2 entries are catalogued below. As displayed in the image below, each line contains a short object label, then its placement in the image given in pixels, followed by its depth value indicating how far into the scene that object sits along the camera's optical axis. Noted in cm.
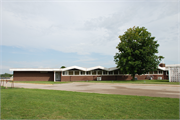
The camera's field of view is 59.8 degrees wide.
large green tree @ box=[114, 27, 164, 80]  3198
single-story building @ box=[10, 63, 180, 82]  3850
